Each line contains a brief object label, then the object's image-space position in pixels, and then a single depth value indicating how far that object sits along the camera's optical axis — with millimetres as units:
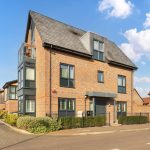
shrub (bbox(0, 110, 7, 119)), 19926
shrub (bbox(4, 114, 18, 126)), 13011
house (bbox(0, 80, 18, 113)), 20227
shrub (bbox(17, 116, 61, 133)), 10889
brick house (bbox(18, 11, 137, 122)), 13210
